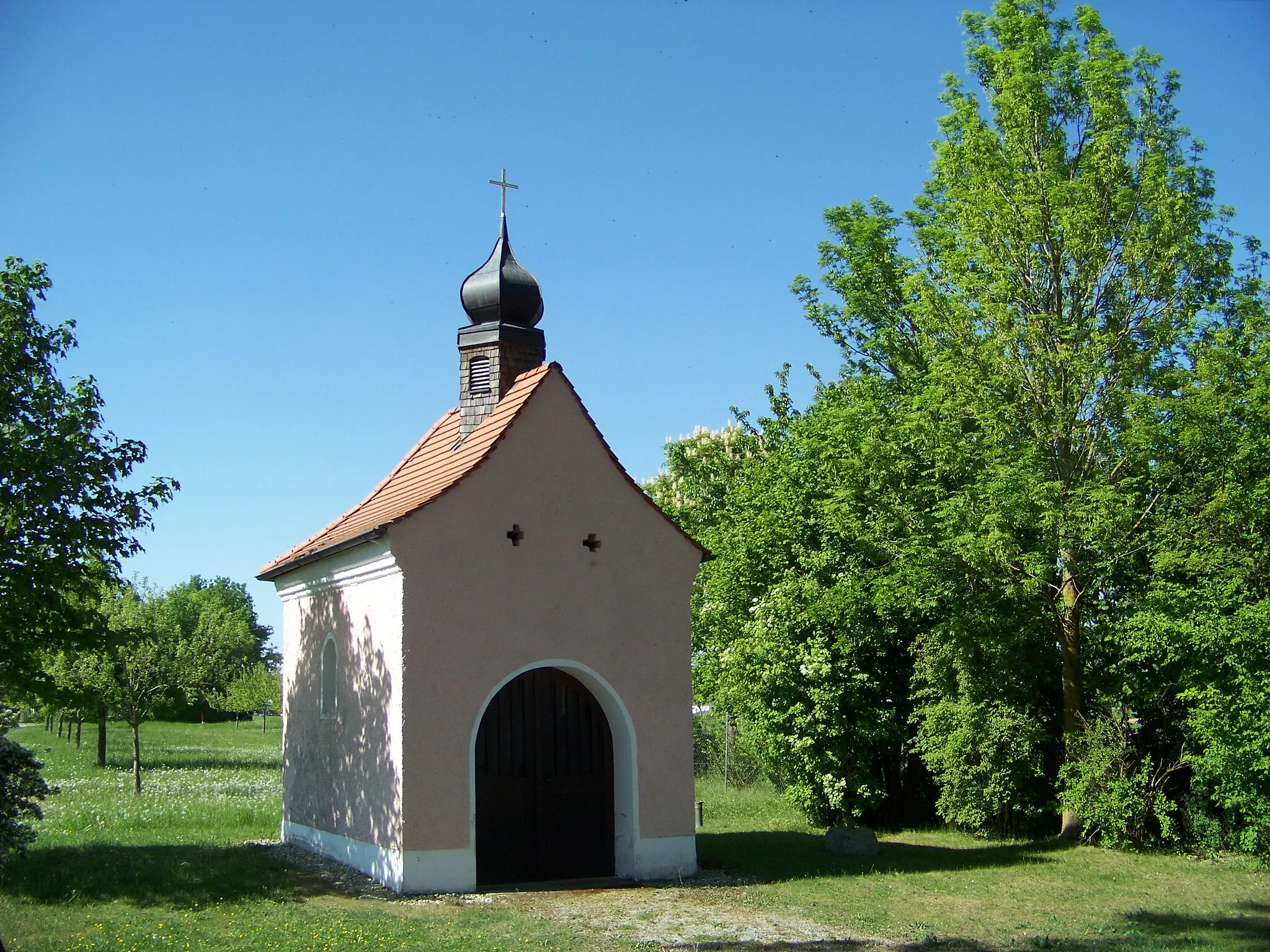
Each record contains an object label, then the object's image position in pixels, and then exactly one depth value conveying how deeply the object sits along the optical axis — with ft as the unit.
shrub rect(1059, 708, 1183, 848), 52.49
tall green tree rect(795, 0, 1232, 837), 53.62
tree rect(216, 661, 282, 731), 169.17
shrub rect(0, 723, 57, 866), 40.88
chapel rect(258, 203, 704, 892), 41.73
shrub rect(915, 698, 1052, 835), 56.85
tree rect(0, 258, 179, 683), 42.52
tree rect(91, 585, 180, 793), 80.23
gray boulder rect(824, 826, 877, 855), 52.54
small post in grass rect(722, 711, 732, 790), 91.45
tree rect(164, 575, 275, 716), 110.22
